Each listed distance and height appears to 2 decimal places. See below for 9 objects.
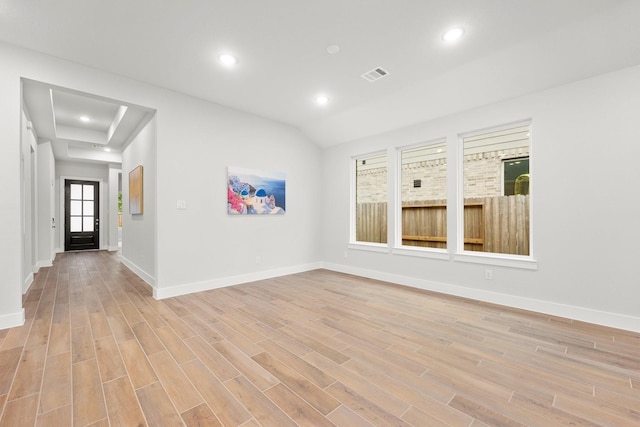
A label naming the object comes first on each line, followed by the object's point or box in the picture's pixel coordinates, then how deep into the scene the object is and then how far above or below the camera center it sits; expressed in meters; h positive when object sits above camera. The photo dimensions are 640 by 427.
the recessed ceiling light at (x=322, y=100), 4.19 +1.73
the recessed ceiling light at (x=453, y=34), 2.63 +1.72
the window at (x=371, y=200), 5.52 +0.27
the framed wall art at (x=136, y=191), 4.70 +0.39
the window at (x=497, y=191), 4.08 +0.37
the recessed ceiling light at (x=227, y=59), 3.09 +1.73
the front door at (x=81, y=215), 8.63 -0.08
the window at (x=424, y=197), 5.27 +0.32
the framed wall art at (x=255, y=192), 4.54 +0.37
